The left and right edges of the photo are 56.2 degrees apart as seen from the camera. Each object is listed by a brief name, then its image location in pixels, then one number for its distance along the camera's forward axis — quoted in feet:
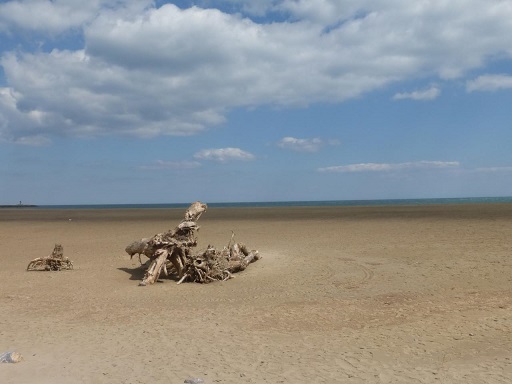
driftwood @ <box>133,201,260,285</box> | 44.29
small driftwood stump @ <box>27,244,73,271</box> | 49.96
